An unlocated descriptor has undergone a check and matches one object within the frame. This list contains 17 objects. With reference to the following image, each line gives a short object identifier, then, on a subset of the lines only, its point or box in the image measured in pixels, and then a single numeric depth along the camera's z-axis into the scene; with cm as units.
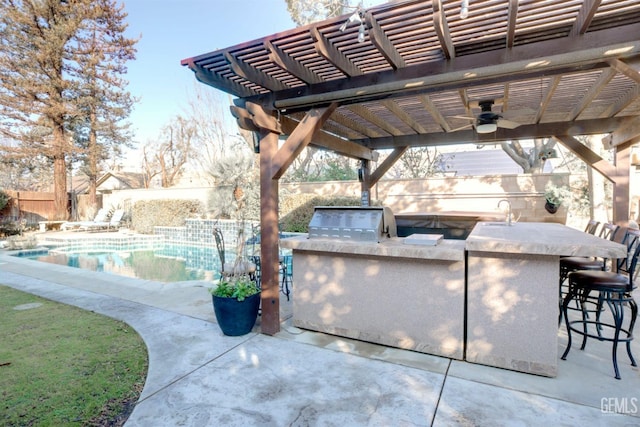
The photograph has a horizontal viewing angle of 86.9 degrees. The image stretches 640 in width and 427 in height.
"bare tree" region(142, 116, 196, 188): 2066
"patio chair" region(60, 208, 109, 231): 1344
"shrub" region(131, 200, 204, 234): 1265
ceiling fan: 411
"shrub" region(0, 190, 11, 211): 1334
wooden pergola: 239
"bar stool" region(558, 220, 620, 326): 369
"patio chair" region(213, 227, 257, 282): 391
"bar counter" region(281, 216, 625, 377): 266
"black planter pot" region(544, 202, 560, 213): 848
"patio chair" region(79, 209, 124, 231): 1332
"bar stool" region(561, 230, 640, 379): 271
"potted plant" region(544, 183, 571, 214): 827
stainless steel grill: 339
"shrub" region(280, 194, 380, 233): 995
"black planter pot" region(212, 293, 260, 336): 344
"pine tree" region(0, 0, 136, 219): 1282
